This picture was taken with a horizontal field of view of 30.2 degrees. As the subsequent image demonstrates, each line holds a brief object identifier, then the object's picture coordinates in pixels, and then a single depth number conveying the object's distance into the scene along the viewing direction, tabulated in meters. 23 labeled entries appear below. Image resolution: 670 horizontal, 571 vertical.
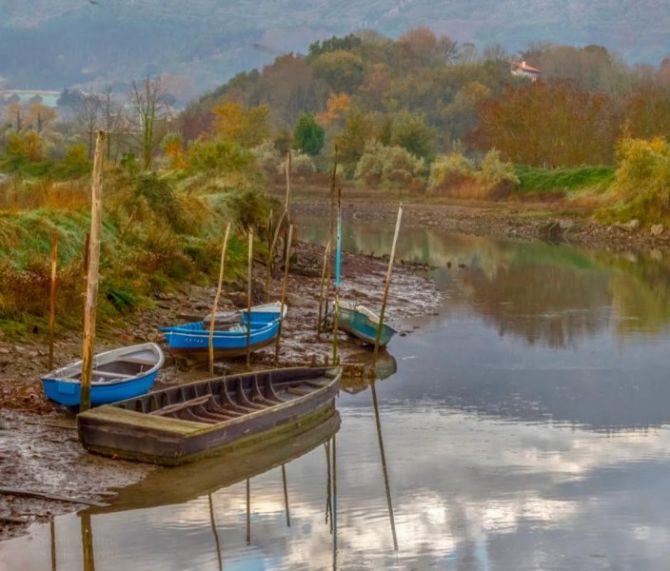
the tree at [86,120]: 76.28
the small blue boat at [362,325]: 28.39
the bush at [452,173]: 88.25
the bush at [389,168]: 93.06
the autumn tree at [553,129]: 91.94
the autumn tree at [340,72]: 165.38
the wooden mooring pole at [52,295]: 21.28
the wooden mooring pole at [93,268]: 18.36
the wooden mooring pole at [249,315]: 24.42
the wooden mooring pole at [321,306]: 28.45
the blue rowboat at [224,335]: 24.12
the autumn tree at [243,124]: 106.69
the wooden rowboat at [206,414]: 17.89
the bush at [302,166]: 97.87
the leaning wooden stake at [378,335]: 26.43
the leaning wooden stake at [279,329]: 25.55
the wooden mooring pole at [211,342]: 23.28
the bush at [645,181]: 67.69
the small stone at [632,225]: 68.13
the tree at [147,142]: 50.94
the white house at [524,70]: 180.88
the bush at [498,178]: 84.75
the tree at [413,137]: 101.12
